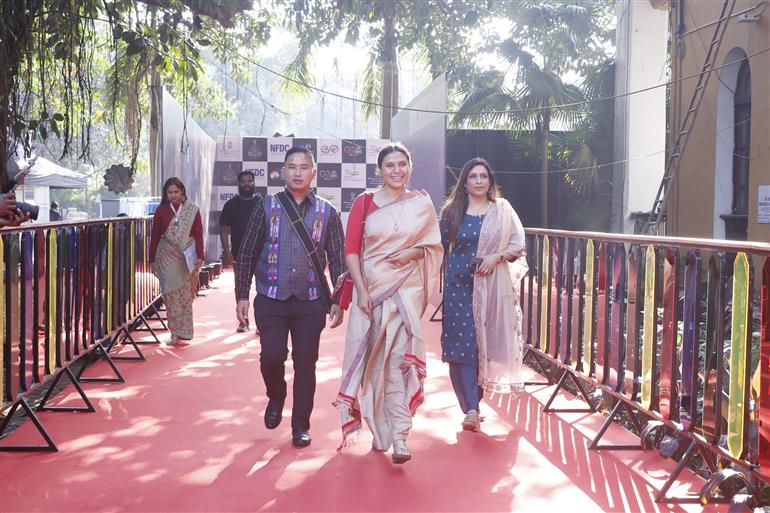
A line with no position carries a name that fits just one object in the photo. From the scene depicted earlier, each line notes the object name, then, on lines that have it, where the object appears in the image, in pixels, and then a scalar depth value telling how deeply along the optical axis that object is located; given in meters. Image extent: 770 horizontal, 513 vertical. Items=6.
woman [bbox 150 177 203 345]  8.14
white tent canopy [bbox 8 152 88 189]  20.12
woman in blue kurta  5.17
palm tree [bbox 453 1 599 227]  16.75
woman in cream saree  4.51
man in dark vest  4.64
